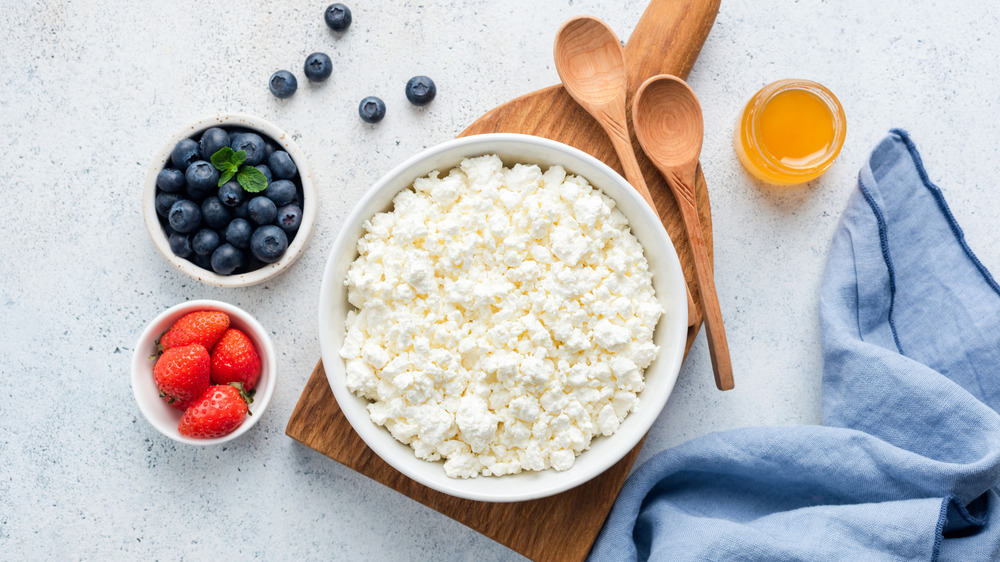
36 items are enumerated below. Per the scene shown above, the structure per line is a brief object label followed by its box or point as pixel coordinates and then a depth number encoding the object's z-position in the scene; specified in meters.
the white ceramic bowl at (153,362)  0.72
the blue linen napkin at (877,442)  0.71
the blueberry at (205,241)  0.72
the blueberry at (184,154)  0.72
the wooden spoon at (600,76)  0.72
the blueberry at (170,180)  0.72
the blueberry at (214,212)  0.72
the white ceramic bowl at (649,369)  0.68
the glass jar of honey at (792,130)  0.75
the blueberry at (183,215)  0.71
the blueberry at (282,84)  0.75
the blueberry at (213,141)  0.72
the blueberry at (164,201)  0.72
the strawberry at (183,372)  0.70
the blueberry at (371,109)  0.75
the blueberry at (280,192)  0.72
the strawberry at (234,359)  0.72
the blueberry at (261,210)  0.72
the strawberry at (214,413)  0.71
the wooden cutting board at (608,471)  0.72
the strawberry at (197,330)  0.72
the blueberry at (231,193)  0.72
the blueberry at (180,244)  0.72
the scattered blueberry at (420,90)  0.75
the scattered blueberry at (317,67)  0.75
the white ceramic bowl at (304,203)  0.72
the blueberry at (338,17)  0.76
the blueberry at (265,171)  0.73
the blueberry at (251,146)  0.72
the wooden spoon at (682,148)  0.71
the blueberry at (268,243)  0.72
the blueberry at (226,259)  0.72
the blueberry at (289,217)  0.72
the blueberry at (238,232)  0.72
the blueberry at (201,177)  0.71
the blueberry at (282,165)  0.72
